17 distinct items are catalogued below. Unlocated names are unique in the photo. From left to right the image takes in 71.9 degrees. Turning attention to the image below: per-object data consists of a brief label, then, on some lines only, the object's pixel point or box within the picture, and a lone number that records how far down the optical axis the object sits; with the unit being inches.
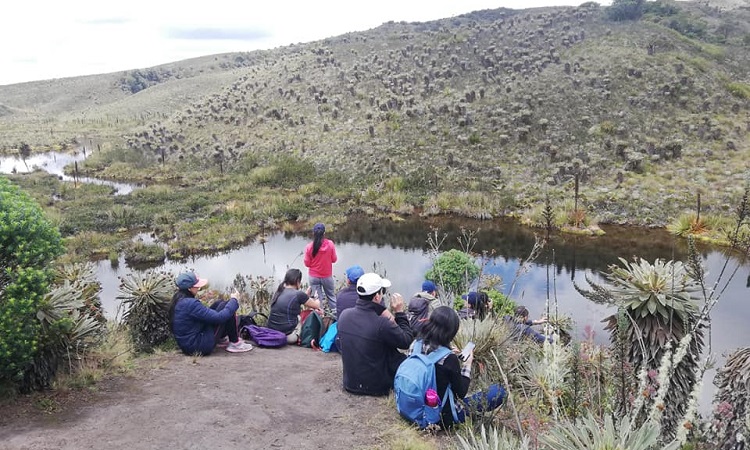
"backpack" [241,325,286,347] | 324.2
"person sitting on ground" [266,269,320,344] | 321.1
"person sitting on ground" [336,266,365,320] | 287.9
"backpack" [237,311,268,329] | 339.8
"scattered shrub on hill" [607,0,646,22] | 1702.8
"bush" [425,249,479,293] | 437.7
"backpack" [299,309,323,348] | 331.3
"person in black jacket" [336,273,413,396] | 213.8
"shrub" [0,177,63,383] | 199.6
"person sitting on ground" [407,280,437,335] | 304.3
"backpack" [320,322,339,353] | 317.4
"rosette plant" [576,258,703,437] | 229.3
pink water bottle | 187.3
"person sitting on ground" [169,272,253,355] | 275.1
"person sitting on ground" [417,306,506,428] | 185.2
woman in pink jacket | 382.9
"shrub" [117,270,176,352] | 302.0
